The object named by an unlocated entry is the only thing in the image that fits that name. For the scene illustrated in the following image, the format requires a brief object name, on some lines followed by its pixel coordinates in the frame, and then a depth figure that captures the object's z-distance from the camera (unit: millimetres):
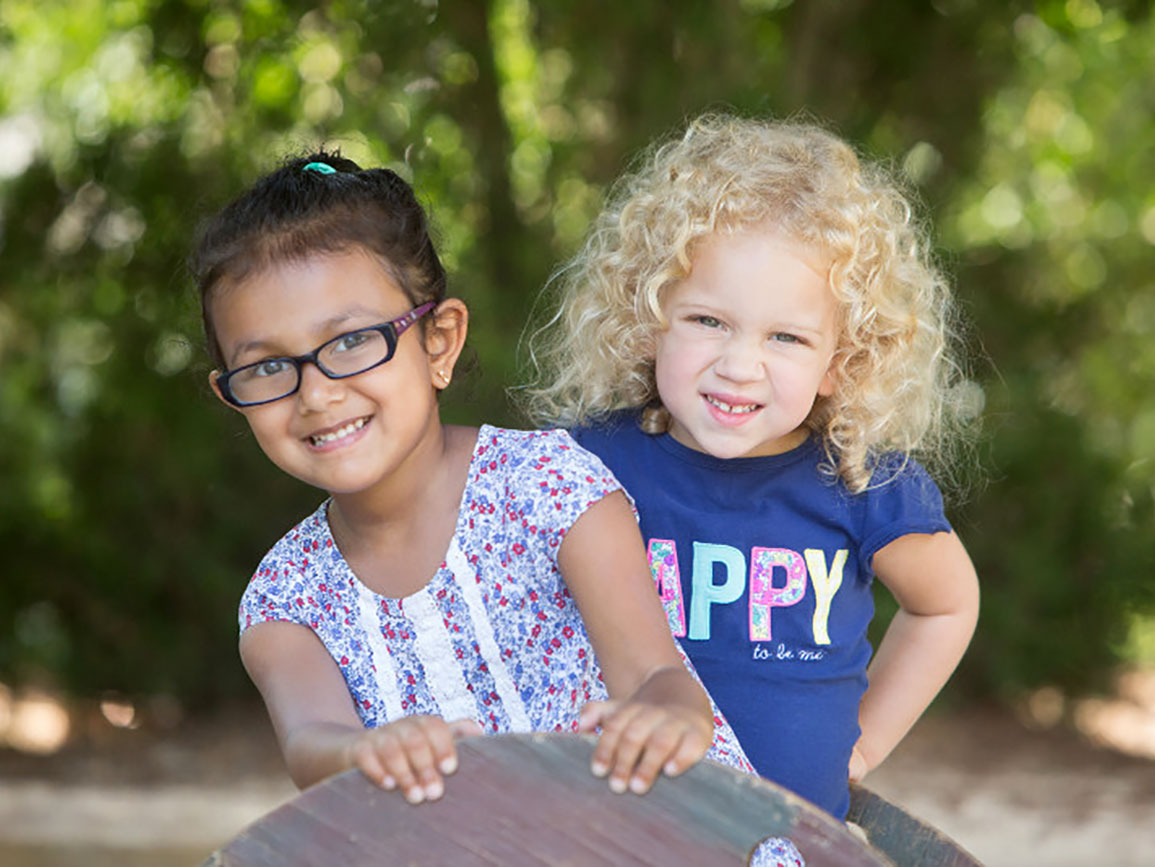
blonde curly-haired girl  1968
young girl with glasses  1844
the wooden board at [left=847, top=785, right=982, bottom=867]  1859
